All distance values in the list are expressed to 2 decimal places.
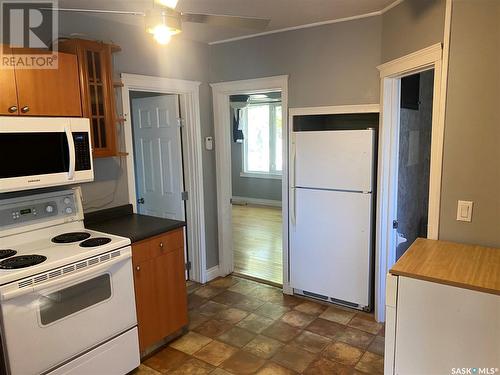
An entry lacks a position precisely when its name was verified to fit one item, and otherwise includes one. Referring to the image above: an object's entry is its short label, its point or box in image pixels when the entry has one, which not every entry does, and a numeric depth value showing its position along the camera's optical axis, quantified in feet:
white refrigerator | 10.28
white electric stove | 6.29
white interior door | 12.55
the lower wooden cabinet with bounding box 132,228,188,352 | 8.47
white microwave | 6.89
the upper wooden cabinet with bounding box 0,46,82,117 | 6.91
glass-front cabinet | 8.25
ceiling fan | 5.48
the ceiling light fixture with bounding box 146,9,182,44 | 5.48
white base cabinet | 5.36
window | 25.77
